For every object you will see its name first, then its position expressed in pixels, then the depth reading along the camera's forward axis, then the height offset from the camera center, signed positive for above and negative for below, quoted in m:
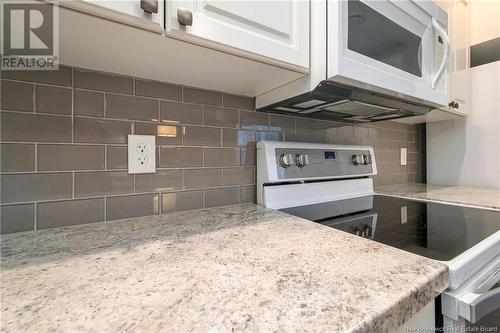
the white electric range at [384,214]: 0.45 -0.18
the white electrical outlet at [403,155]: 1.66 +0.07
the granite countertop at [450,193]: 1.05 -0.14
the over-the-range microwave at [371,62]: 0.69 +0.34
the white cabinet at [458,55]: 1.27 +0.62
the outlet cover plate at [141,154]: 0.76 +0.04
